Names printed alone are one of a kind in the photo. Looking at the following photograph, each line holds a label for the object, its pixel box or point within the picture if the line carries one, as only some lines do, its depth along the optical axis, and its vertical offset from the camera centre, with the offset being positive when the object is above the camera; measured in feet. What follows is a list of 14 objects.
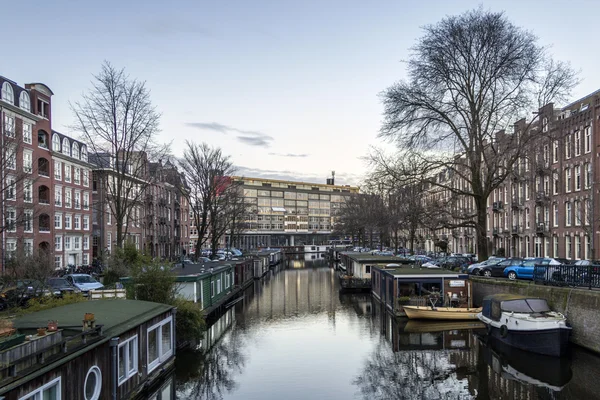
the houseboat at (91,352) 38.86 -11.87
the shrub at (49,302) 66.95 -11.32
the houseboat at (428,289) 119.03 -17.30
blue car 127.75 -14.09
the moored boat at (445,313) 112.06 -20.84
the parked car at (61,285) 119.96 -15.66
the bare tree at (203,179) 195.21 +12.66
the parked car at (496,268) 138.82 -14.77
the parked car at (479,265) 139.33 -14.16
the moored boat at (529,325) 78.79 -17.36
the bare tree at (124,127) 130.41 +21.57
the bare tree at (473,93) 118.42 +26.48
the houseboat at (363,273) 181.54 -21.45
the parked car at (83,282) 130.52 -16.49
